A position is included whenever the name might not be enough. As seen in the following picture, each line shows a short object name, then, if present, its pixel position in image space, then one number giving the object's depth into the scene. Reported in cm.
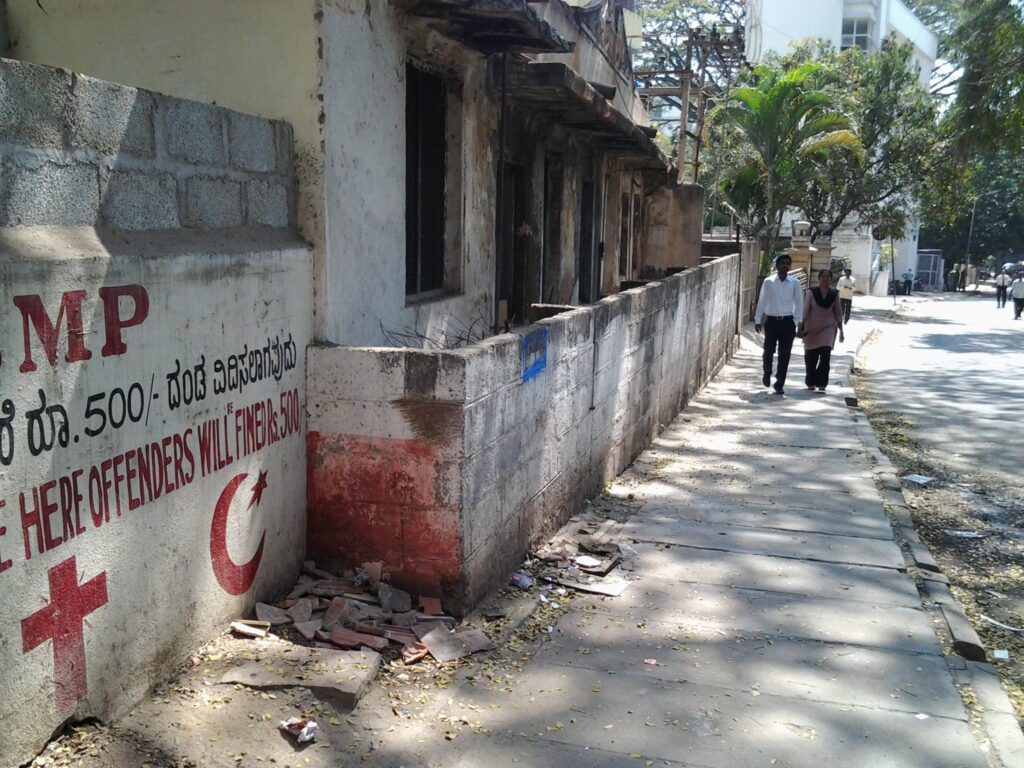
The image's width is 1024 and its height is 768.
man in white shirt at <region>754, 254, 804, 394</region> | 1267
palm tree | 2211
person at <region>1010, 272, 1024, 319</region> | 3061
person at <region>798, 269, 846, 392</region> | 1273
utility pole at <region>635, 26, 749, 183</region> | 2057
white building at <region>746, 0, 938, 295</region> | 4628
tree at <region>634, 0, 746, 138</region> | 4075
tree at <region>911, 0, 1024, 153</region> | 1408
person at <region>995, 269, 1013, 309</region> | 3744
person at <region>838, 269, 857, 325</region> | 2280
